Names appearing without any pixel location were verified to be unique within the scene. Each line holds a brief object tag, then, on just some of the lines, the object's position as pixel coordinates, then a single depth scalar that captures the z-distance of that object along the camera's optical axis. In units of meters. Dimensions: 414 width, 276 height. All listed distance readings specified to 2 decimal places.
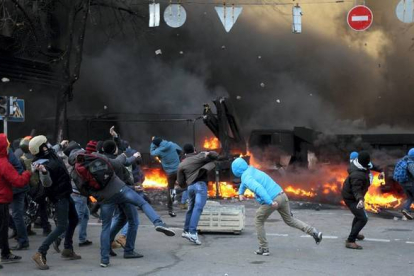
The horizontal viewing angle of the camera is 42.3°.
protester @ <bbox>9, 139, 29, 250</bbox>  7.17
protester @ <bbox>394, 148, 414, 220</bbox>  10.41
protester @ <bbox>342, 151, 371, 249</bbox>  7.37
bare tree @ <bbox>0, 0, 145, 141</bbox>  15.95
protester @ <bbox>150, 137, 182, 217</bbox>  11.08
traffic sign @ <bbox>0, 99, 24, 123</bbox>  10.84
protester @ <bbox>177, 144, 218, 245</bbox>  7.96
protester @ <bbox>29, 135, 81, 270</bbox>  6.30
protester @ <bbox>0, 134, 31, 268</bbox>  6.27
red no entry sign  13.38
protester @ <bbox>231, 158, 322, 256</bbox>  6.90
